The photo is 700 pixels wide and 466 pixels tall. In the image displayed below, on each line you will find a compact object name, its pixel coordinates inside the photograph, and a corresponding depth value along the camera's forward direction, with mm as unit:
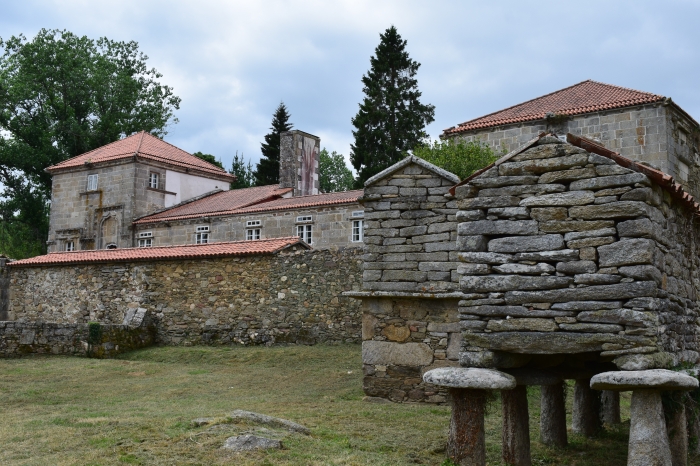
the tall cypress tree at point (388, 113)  39094
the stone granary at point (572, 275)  6840
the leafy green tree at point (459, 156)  21719
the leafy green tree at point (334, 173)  57688
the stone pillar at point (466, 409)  7176
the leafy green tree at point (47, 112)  43406
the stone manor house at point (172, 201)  31375
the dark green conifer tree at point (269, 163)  48031
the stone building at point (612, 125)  23141
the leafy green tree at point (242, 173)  55200
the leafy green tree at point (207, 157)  50528
